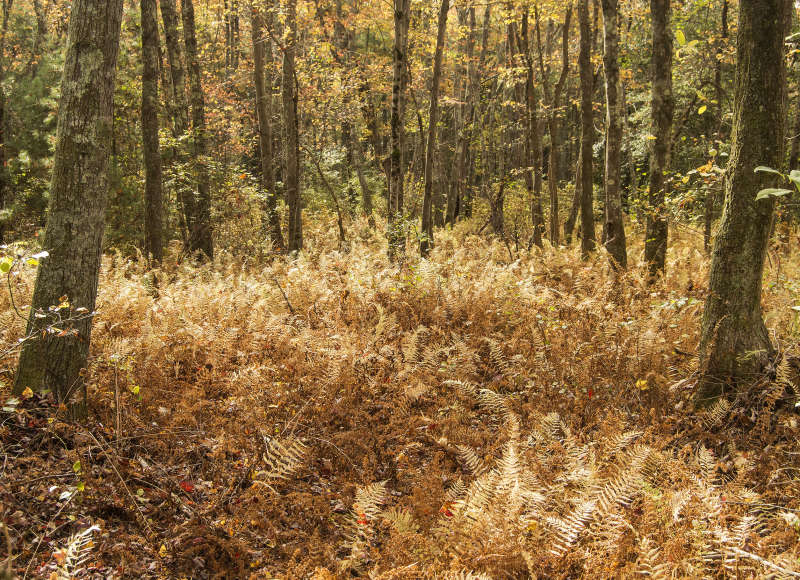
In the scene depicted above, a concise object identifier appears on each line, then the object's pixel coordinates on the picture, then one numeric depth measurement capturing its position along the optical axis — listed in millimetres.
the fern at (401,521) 3215
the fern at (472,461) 4000
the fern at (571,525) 3088
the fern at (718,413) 4258
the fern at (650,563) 2694
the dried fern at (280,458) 3857
